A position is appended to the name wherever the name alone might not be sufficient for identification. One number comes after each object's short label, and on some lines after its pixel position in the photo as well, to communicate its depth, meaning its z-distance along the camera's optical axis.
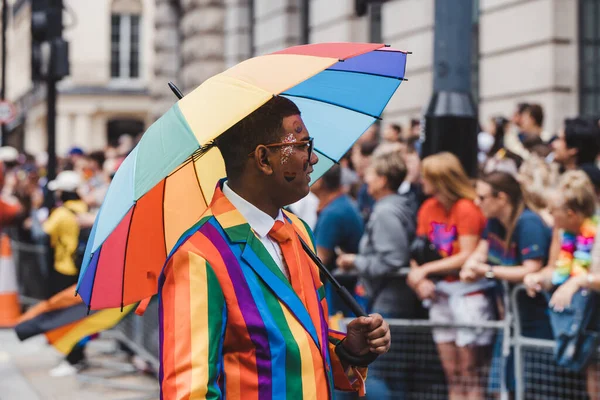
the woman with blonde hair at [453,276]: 6.23
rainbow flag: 7.76
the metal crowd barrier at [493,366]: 5.85
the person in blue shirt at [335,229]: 6.96
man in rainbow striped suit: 2.56
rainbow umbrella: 2.67
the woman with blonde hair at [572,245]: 5.53
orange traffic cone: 12.75
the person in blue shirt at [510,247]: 6.05
